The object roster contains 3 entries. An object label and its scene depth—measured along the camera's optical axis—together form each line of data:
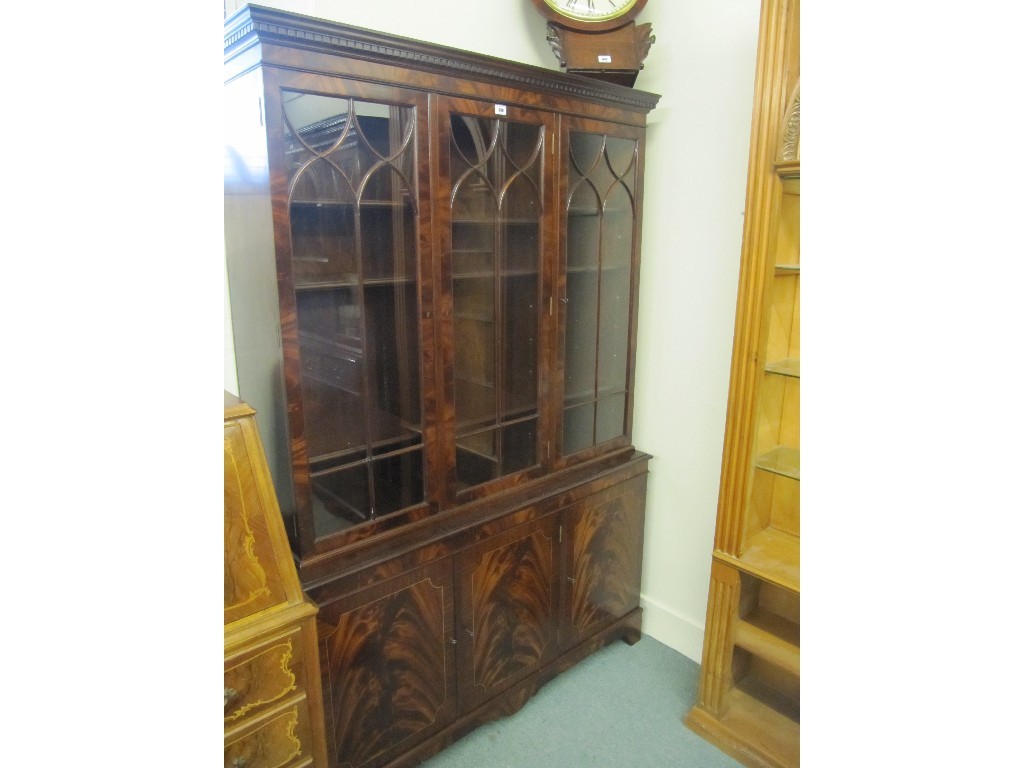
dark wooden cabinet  1.35
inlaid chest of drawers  1.22
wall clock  1.84
